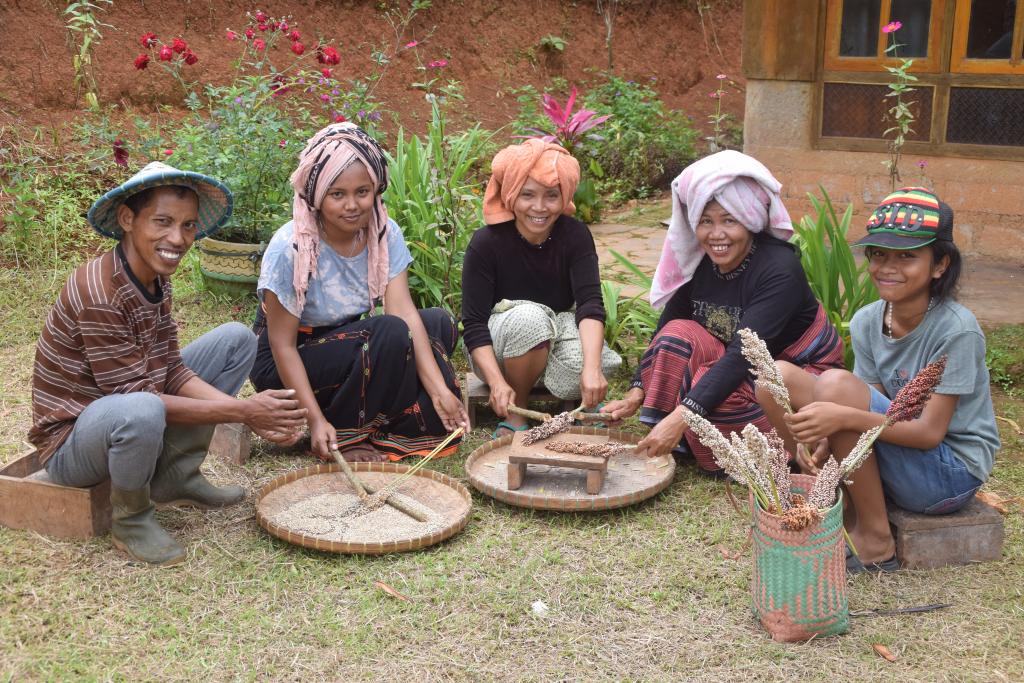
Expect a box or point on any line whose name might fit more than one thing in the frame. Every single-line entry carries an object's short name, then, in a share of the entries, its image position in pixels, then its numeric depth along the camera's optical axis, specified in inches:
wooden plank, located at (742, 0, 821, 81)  240.4
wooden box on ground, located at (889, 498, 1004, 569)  107.1
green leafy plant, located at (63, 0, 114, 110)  207.0
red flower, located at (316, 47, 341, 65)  204.5
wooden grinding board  121.3
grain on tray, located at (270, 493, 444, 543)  115.2
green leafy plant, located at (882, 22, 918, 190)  209.9
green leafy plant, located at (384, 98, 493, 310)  184.1
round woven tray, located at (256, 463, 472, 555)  111.7
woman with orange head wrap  138.7
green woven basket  91.7
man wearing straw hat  104.7
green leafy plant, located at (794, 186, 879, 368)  158.1
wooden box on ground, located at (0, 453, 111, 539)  113.1
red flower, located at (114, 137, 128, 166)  201.2
